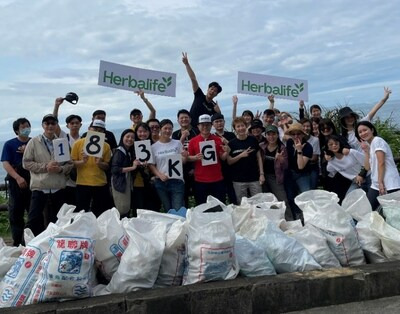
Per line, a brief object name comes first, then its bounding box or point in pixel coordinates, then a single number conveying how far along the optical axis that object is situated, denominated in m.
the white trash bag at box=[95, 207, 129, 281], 4.03
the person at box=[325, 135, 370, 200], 6.39
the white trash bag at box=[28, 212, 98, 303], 3.52
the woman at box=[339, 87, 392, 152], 6.93
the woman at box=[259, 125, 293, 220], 6.80
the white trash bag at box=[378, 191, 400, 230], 4.63
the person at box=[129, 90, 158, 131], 7.52
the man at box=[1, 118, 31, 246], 6.35
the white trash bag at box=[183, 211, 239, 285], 3.82
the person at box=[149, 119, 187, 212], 6.32
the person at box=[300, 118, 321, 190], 7.04
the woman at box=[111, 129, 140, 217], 6.13
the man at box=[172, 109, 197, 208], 6.85
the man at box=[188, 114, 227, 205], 6.45
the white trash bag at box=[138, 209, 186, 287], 3.97
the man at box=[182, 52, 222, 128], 7.78
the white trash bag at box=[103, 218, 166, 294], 3.79
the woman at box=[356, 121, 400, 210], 5.55
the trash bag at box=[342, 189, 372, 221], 4.91
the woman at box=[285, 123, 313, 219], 6.83
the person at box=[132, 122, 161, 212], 6.48
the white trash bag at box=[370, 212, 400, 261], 4.38
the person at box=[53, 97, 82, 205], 6.34
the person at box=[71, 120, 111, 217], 6.14
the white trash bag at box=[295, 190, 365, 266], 4.40
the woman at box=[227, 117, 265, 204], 6.61
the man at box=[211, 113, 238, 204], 6.80
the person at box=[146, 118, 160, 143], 6.86
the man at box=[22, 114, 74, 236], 5.88
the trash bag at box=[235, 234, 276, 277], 4.07
